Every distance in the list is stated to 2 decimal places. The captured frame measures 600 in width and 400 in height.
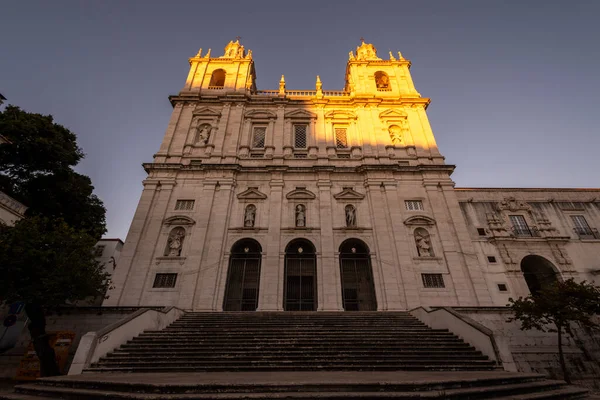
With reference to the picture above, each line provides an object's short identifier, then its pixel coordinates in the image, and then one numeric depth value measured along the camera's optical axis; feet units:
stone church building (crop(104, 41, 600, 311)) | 54.39
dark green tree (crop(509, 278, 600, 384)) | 36.14
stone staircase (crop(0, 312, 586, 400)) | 17.33
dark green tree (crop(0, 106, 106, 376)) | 35.55
